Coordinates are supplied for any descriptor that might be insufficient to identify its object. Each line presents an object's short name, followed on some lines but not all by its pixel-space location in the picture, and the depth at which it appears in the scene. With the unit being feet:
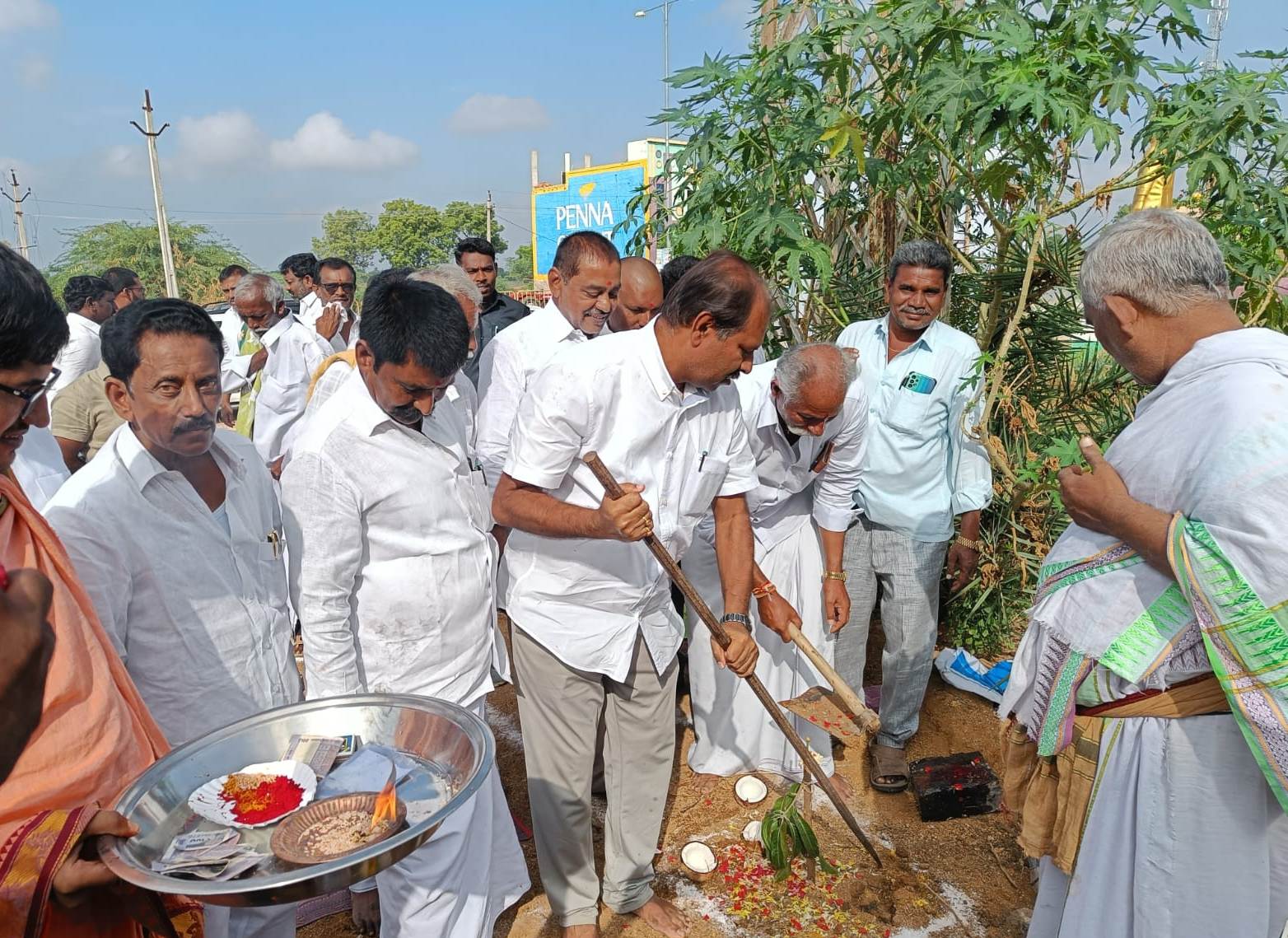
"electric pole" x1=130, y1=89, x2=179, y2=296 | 70.18
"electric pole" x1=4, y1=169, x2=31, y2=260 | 101.21
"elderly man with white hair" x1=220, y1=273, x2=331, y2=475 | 18.19
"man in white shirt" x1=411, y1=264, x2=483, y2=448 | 12.88
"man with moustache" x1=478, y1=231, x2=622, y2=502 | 12.43
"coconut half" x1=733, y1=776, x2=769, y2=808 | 12.01
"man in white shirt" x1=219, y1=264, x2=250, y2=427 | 22.41
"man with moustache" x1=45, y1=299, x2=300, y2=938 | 5.89
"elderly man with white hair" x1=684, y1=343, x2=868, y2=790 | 10.45
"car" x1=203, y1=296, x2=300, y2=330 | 43.98
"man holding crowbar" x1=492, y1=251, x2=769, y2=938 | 7.75
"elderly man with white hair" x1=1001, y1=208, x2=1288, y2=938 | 5.63
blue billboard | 95.40
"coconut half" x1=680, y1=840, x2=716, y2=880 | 10.41
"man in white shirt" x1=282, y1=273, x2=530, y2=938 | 7.15
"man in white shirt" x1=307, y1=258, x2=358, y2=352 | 20.22
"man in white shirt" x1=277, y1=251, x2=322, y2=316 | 23.91
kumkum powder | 5.00
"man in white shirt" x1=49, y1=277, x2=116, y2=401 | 17.34
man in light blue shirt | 12.01
